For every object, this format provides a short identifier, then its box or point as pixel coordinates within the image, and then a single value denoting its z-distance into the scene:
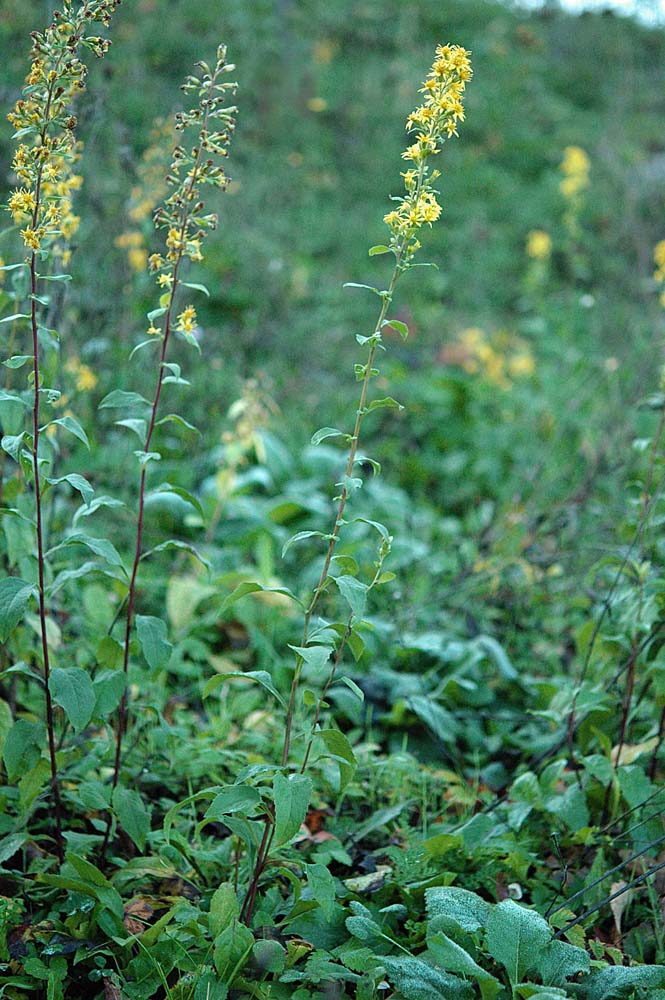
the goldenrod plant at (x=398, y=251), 1.43
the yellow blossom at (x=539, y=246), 5.30
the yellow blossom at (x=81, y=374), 2.84
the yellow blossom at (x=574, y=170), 5.11
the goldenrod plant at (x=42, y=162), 1.48
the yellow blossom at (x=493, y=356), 5.03
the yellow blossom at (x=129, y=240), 3.15
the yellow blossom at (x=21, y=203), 1.50
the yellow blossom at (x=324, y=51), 8.83
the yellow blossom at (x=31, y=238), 1.48
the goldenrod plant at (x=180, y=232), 1.56
